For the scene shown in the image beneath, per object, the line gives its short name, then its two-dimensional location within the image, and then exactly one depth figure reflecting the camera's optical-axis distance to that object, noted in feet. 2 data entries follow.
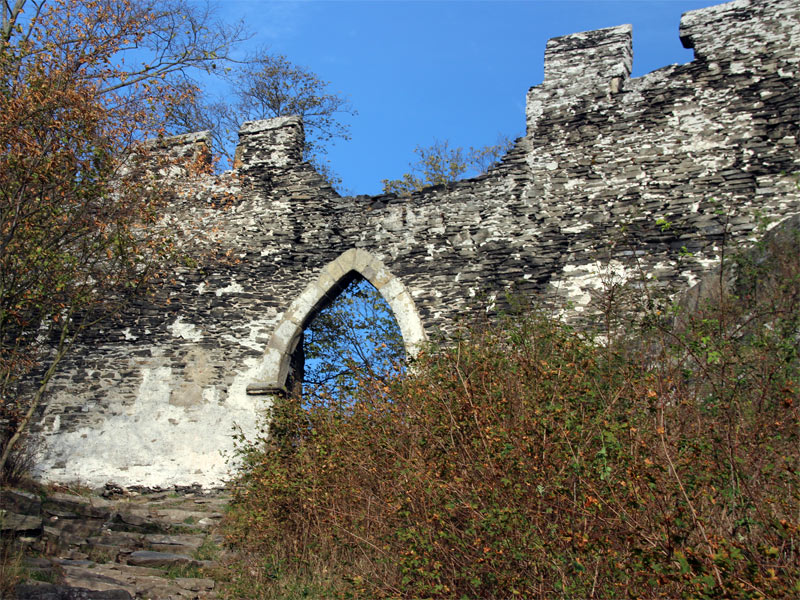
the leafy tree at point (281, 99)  64.69
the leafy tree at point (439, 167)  57.41
